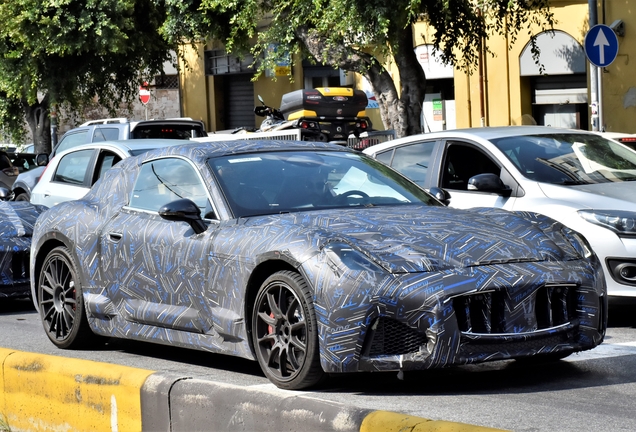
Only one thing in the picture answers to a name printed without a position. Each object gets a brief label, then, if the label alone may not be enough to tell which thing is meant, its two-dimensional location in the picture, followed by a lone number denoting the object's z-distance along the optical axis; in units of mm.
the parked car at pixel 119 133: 18203
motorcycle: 21656
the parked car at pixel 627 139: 12492
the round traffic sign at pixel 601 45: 16609
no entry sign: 30991
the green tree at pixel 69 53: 26469
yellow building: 24047
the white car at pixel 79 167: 12969
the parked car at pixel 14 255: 10766
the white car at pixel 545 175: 8453
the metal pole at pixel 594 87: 18797
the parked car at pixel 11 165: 21625
